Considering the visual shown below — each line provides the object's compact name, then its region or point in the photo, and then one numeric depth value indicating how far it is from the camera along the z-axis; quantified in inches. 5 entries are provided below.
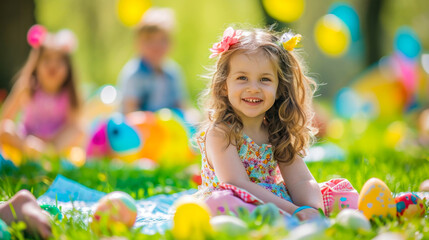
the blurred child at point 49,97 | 198.1
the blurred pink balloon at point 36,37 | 198.4
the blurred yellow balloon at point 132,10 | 269.6
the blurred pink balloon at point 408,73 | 279.3
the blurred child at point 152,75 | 213.3
